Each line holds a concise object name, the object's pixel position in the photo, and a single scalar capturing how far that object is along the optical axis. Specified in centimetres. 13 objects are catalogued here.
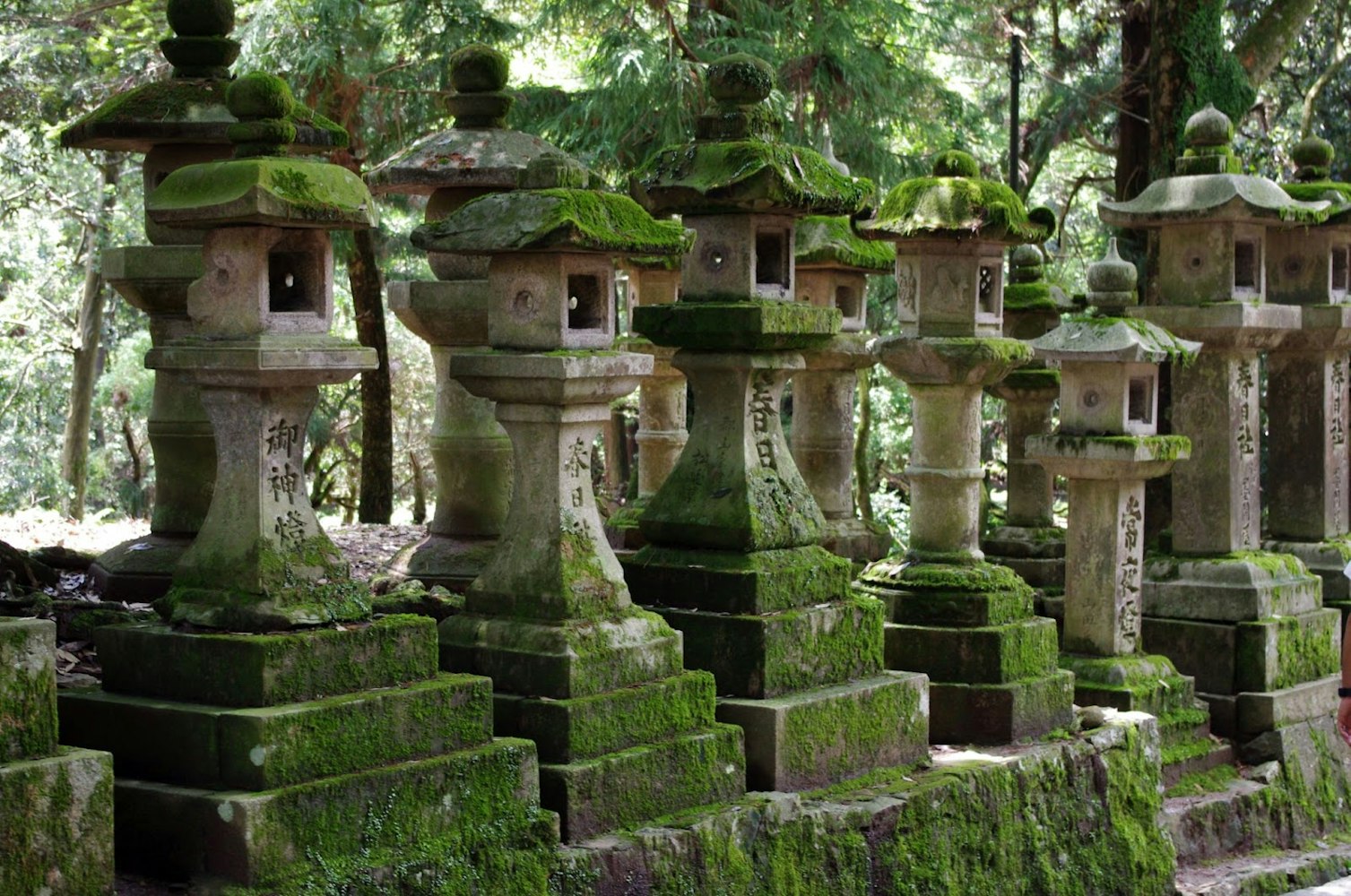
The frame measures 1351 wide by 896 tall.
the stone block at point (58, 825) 428
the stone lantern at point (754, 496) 643
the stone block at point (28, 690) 438
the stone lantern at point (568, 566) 565
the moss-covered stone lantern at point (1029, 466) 968
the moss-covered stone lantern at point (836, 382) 863
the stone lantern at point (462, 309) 727
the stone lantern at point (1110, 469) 827
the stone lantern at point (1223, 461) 930
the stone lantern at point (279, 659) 484
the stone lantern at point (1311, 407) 1046
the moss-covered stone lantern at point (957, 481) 754
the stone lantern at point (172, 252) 703
